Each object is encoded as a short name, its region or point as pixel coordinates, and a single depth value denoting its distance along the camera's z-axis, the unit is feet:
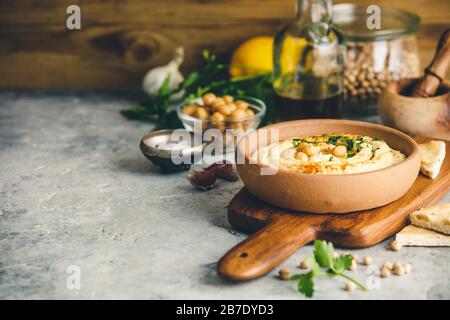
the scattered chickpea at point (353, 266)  2.75
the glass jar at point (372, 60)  3.79
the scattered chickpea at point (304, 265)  2.77
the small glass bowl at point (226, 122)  3.59
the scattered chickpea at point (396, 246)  2.84
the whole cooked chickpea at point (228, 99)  3.70
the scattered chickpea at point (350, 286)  2.66
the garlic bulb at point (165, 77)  4.14
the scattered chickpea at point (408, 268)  2.73
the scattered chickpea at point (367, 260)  2.78
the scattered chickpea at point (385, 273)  2.72
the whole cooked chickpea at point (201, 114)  3.63
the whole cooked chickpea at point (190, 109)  3.67
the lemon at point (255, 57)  4.06
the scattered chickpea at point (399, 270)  2.72
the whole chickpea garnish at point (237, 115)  3.59
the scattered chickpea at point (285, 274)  2.71
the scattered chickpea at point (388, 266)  2.75
